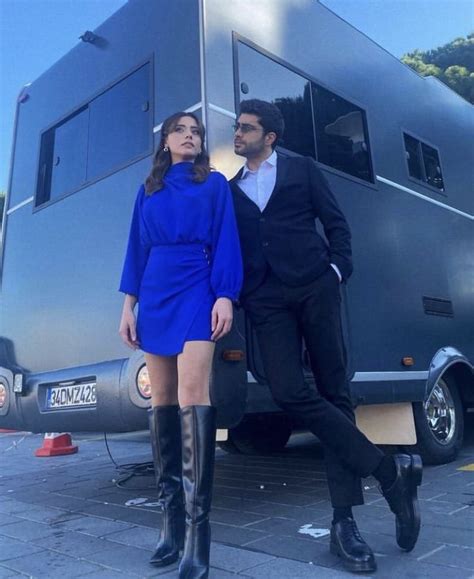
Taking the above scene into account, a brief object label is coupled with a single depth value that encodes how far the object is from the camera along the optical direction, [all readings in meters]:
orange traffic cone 6.12
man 2.15
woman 2.08
